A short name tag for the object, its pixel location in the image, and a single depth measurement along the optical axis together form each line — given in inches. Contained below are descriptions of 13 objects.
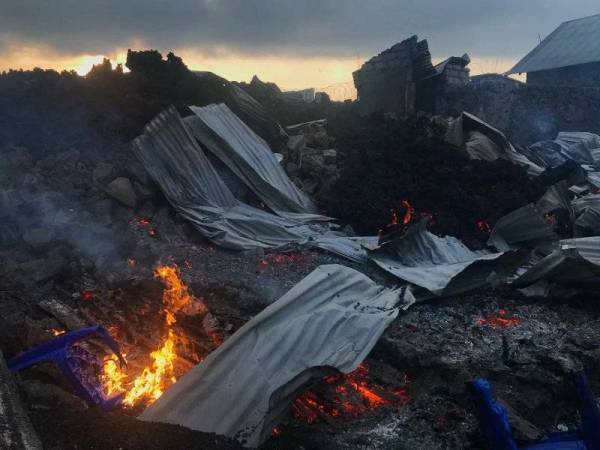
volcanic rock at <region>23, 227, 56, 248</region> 226.1
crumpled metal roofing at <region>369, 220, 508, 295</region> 221.5
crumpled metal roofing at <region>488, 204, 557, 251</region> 271.1
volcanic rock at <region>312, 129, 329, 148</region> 392.8
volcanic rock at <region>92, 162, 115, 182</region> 281.3
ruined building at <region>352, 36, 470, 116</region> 530.0
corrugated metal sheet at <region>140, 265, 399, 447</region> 133.7
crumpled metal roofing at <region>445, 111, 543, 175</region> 400.2
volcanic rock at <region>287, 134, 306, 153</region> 366.3
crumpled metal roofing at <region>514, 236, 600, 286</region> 211.9
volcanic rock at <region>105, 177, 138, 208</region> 273.7
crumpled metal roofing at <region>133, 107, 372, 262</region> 271.4
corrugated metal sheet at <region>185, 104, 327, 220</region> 313.7
